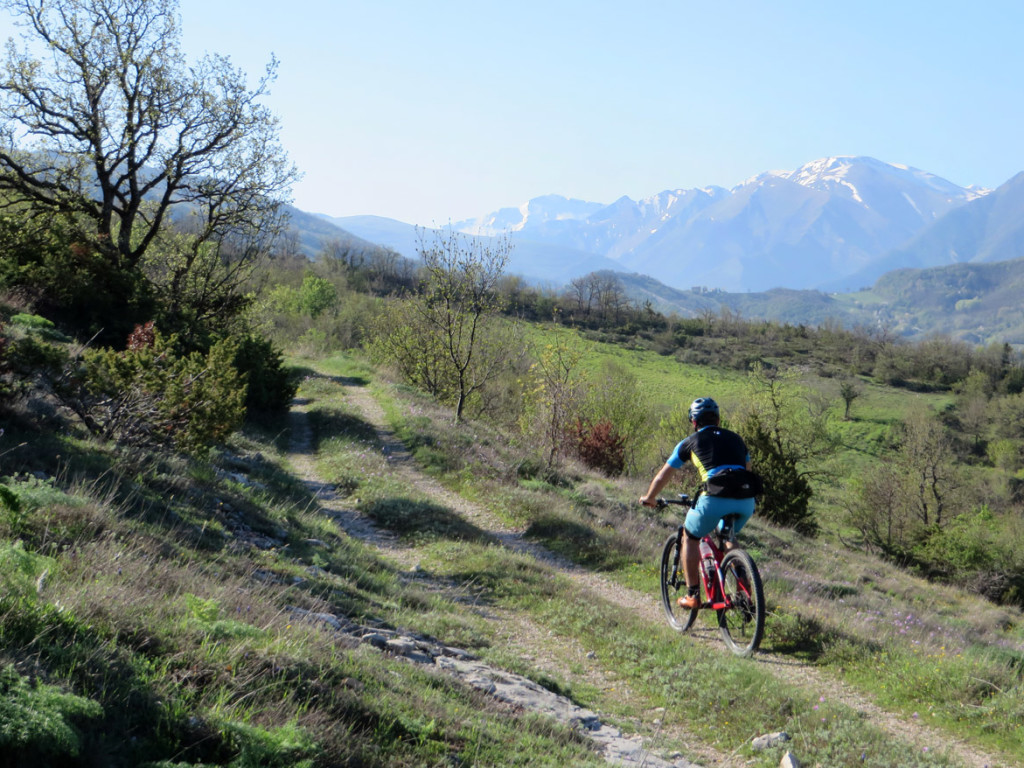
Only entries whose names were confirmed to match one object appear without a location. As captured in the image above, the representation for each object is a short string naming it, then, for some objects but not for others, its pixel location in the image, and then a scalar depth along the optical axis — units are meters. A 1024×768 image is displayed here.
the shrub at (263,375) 22.77
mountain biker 7.18
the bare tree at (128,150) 20.08
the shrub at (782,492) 33.00
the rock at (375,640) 5.77
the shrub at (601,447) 28.17
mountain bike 6.92
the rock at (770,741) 5.29
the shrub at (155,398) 9.95
